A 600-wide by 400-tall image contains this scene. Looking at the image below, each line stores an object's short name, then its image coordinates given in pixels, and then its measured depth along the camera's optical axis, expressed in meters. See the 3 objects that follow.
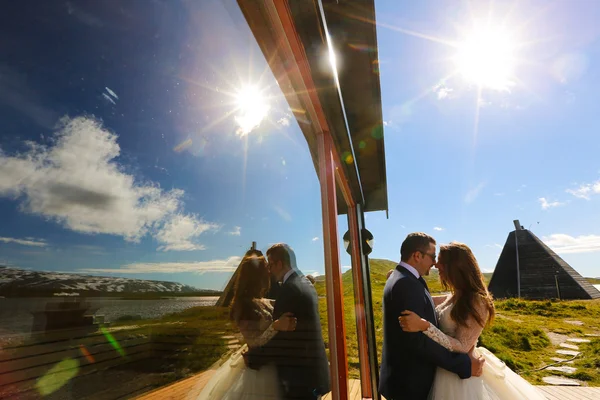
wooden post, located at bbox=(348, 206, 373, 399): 2.68
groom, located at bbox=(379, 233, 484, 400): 1.38
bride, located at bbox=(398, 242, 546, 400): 1.41
